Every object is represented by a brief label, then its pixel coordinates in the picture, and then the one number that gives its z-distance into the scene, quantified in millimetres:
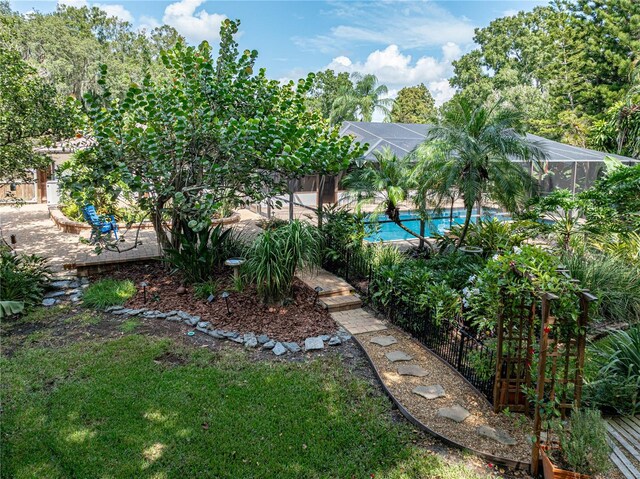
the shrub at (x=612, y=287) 6535
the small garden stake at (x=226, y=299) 6324
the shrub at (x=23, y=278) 6785
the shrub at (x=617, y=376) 4156
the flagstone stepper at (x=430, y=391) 4595
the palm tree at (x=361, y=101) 26531
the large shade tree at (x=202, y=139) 6477
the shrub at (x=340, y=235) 8359
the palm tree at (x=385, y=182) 8641
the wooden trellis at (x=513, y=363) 3982
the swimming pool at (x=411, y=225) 13303
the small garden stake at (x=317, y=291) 7158
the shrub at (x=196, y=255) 7742
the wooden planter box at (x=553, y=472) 3168
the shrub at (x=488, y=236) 8500
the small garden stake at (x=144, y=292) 7078
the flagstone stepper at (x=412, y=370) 5051
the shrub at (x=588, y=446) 3125
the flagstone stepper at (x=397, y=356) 5383
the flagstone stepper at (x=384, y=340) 5793
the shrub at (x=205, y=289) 7211
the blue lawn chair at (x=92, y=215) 10206
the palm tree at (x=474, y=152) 7305
